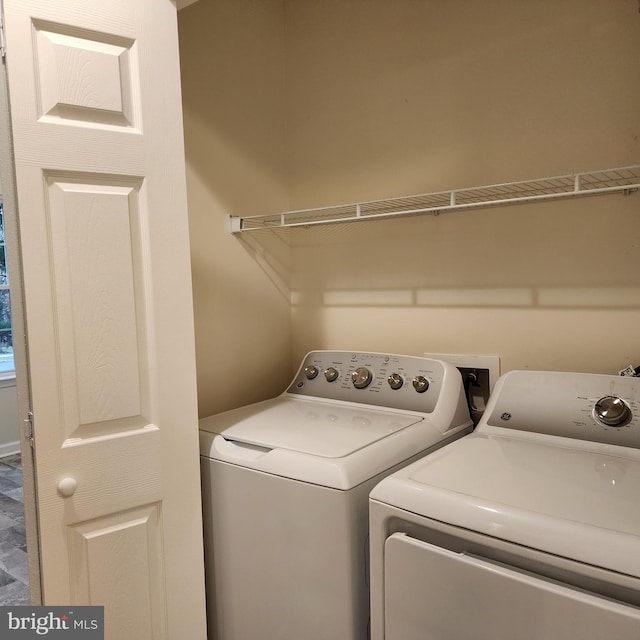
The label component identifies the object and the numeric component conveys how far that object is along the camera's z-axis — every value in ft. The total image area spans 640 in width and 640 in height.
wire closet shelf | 4.76
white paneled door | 3.74
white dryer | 2.84
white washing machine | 3.96
